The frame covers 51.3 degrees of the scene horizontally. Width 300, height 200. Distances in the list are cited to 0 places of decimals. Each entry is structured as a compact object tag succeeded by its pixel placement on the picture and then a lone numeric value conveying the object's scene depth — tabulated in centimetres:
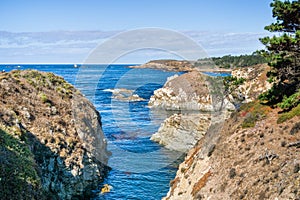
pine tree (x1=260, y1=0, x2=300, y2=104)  2884
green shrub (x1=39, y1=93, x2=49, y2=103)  4053
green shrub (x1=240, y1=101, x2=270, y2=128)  3209
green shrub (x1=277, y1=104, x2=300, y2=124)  2860
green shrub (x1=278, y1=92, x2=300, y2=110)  2999
